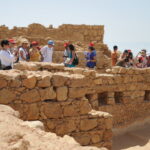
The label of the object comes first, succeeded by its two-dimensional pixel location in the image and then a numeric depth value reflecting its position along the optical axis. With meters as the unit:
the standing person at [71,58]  9.14
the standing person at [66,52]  9.31
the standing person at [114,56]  11.44
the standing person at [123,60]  10.80
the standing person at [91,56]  10.24
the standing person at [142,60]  11.99
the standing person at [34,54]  9.27
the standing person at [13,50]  8.71
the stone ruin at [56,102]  5.24
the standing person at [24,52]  8.65
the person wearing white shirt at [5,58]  6.59
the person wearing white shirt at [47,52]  9.16
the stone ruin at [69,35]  12.84
